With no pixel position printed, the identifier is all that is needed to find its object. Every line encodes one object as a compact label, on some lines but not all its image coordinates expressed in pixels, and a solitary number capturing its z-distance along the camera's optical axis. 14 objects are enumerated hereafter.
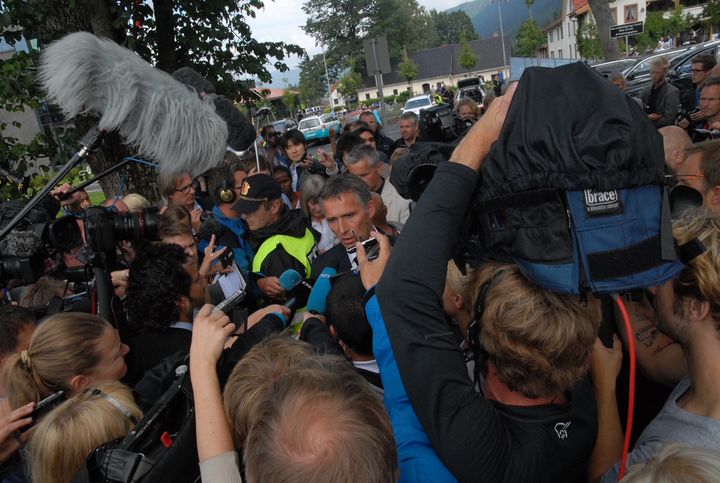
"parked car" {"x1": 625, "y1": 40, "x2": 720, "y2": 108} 9.25
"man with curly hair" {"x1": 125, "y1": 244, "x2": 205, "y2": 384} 2.50
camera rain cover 0.98
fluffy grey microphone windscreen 1.96
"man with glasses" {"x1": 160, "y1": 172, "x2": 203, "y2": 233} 4.46
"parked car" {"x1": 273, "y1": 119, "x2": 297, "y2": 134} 28.48
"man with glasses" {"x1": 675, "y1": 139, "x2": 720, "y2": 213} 2.41
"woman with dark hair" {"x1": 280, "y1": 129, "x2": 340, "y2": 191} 6.96
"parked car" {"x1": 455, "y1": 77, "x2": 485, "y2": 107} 27.98
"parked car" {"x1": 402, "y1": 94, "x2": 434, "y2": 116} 29.92
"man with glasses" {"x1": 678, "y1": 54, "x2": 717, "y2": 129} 6.96
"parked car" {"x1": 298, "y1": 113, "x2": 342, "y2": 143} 28.85
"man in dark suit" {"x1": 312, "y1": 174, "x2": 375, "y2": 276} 3.06
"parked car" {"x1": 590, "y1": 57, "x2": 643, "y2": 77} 15.16
